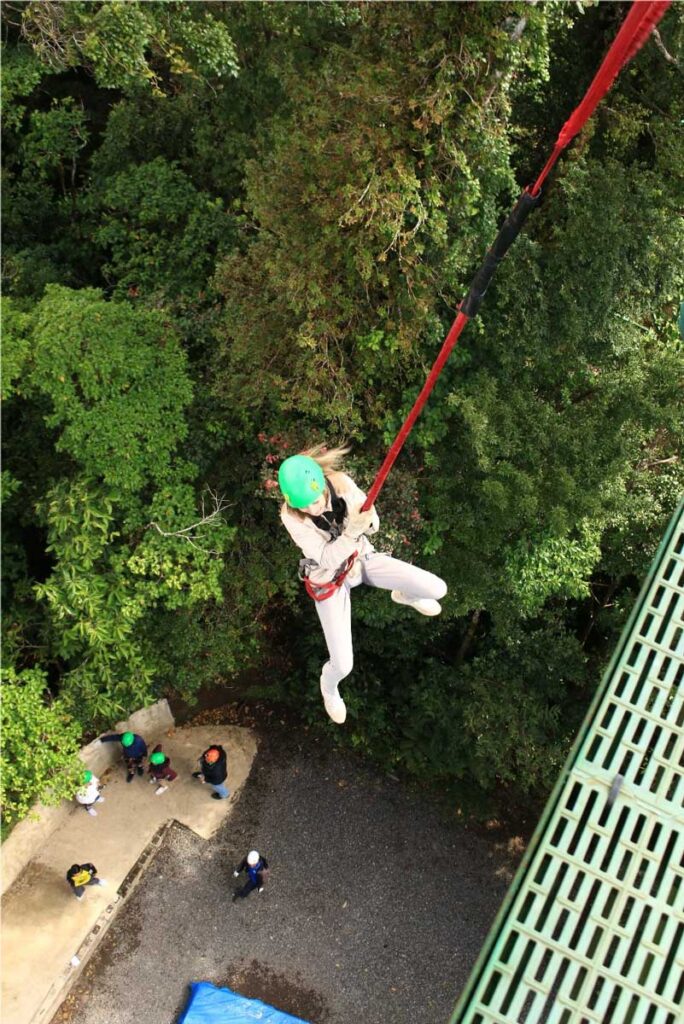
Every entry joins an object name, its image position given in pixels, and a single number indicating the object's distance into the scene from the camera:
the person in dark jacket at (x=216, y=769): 9.98
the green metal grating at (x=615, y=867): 4.02
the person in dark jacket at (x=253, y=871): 9.36
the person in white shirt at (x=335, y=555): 4.32
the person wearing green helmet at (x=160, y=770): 10.10
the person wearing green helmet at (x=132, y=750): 10.05
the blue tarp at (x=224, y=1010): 8.55
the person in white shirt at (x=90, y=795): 9.68
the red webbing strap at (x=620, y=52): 2.63
